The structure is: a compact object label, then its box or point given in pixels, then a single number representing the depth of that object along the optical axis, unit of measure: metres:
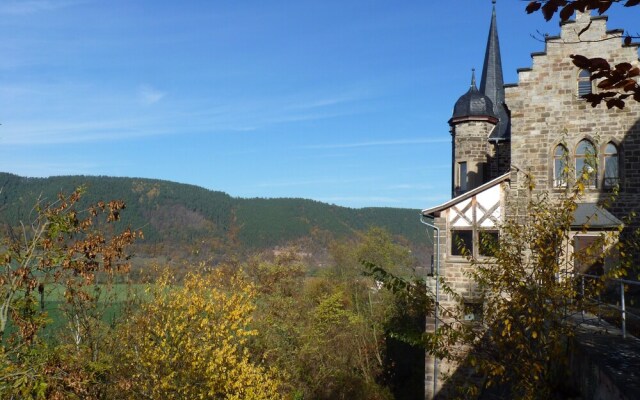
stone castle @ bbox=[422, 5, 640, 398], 16.66
